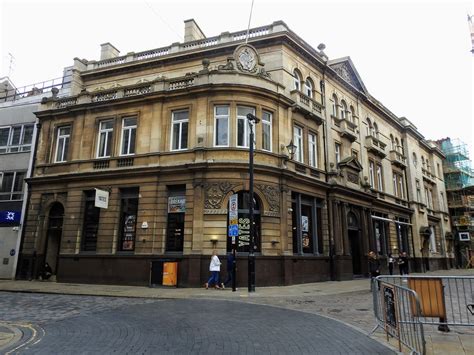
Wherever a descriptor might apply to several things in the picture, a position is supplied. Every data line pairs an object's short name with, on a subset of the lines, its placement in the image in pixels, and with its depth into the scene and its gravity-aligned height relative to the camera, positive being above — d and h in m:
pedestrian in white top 16.05 -0.57
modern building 22.45 +5.94
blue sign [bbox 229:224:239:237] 15.42 +1.17
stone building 18.16 +5.13
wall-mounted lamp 19.87 +6.08
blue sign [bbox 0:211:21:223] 22.62 +2.46
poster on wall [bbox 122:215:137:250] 19.36 +1.32
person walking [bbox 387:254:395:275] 22.48 -0.25
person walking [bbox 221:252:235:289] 16.38 -0.53
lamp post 14.84 +0.11
